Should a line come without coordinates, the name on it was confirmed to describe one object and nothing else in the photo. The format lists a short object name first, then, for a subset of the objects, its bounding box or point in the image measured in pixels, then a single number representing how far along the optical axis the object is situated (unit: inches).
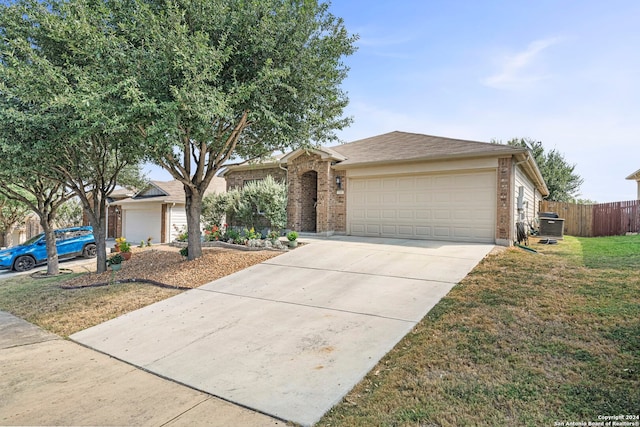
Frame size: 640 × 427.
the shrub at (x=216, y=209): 539.8
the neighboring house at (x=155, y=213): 766.5
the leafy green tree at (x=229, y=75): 245.9
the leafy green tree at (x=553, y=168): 1067.9
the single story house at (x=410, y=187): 407.2
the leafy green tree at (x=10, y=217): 781.9
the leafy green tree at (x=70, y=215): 920.8
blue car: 540.4
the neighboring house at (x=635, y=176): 747.3
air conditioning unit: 488.7
